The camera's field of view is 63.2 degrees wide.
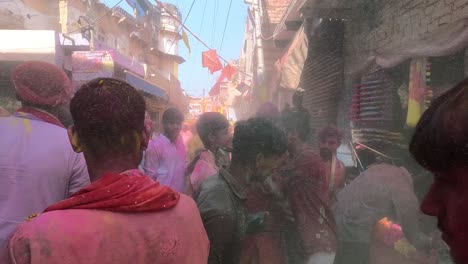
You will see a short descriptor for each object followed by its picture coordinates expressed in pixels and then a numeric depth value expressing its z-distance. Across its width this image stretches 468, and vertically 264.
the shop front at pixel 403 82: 3.29
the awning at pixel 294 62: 6.61
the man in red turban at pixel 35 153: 1.77
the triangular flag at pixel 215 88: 17.62
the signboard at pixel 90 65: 9.90
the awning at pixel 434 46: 2.98
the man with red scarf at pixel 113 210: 0.95
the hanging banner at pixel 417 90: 3.79
